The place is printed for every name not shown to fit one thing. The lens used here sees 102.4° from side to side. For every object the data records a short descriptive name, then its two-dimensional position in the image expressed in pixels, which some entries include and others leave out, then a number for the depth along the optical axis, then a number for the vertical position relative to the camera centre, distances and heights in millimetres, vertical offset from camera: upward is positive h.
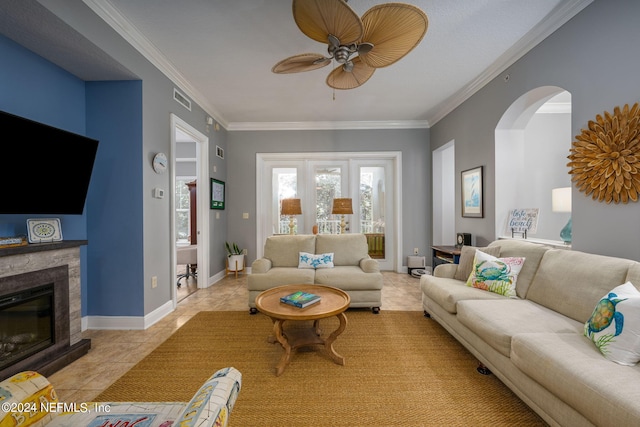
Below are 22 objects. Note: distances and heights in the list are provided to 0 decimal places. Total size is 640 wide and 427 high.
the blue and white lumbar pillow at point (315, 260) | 3363 -643
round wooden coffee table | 1917 -768
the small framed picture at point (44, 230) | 2017 -130
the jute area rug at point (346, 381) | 1498 -1183
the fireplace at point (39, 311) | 1748 -736
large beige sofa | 1099 -734
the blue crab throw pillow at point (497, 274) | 2203 -565
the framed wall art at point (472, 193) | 3389 +242
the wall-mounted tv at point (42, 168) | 1760 +357
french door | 5020 +361
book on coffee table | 2051 -719
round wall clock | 2751 +549
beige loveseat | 2979 -720
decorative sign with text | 2740 -115
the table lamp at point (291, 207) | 4395 +84
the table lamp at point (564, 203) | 2358 +61
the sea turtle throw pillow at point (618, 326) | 1221 -588
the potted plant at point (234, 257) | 4593 -815
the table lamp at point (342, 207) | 4402 +76
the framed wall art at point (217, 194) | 4316 +326
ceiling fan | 1502 +1178
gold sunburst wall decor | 1735 +386
